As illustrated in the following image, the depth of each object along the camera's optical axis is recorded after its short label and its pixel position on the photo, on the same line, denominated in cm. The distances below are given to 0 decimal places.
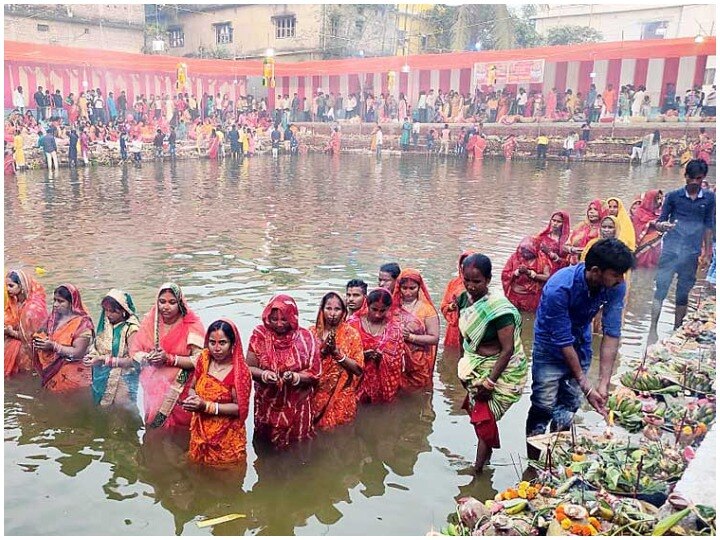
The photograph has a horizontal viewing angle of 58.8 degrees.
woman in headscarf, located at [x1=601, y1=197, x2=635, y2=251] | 710
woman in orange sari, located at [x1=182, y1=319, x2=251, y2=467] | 394
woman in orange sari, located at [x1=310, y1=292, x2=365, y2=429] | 442
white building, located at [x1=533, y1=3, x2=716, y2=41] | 2578
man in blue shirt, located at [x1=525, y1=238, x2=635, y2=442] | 354
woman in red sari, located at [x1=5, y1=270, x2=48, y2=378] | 529
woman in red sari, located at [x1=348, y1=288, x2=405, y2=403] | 491
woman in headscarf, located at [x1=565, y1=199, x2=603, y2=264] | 687
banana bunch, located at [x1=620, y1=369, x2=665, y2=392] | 462
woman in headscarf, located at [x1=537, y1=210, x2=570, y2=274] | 686
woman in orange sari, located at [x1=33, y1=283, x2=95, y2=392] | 496
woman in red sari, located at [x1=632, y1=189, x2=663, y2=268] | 876
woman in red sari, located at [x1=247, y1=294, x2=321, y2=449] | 414
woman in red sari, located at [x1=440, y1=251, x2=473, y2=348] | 597
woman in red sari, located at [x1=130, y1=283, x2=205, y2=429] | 440
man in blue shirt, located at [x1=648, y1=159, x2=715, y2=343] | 627
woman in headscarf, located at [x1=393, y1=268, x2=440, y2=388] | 518
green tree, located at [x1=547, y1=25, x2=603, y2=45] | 3234
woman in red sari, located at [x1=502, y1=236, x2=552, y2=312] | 689
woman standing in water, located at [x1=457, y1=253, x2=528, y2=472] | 379
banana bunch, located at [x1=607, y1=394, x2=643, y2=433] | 408
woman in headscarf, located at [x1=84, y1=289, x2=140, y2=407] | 468
